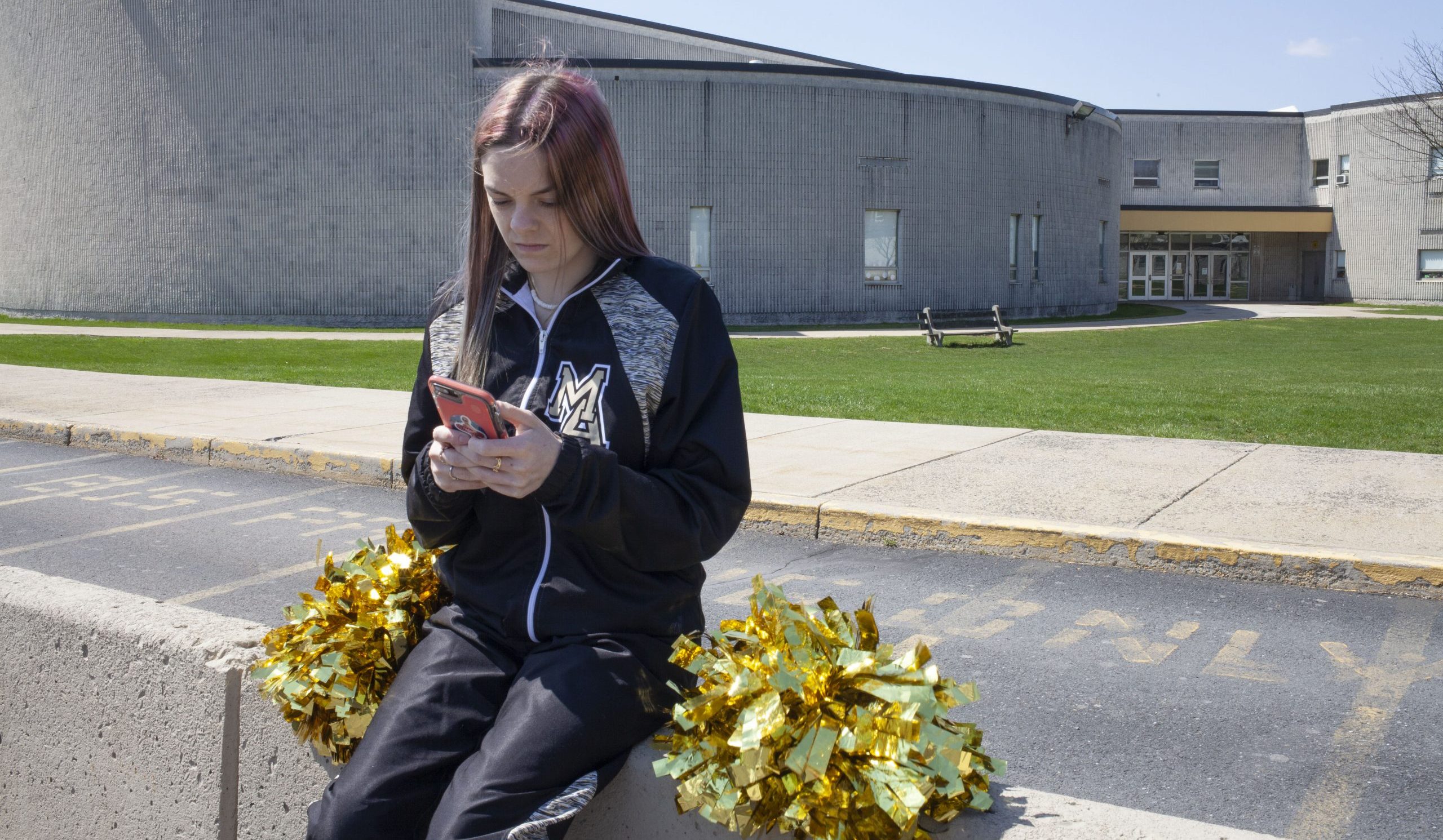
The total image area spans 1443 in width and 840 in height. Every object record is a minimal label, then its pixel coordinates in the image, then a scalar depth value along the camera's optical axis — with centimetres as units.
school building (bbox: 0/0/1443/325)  3048
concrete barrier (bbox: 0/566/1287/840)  274
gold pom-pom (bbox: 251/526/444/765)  254
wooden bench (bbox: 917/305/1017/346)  2477
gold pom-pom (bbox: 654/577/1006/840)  194
